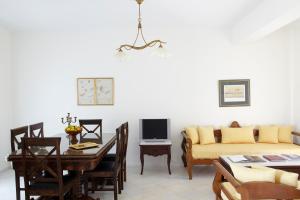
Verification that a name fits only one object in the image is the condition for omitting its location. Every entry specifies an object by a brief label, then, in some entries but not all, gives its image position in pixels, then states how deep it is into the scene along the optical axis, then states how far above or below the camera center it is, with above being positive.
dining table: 2.19 -0.66
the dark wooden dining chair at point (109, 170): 2.61 -0.95
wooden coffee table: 2.49 -0.86
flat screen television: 3.82 -0.60
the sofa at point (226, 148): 3.39 -0.90
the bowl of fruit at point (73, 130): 2.85 -0.45
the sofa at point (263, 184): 1.59 -0.72
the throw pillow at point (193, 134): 3.78 -0.70
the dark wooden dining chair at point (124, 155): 3.04 -0.91
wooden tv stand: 3.59 -0.92
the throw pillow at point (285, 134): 3.80 -0.72
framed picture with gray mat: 4.09 +0.09
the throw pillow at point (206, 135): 3.78 -0.72
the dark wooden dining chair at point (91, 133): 3.11 -0.63
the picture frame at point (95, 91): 4.14 +0.14
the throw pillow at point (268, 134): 3.81 -0.73
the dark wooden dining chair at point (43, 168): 2.09 -0.74
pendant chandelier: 2.51 +0.57
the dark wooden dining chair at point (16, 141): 2.23 -0.55
